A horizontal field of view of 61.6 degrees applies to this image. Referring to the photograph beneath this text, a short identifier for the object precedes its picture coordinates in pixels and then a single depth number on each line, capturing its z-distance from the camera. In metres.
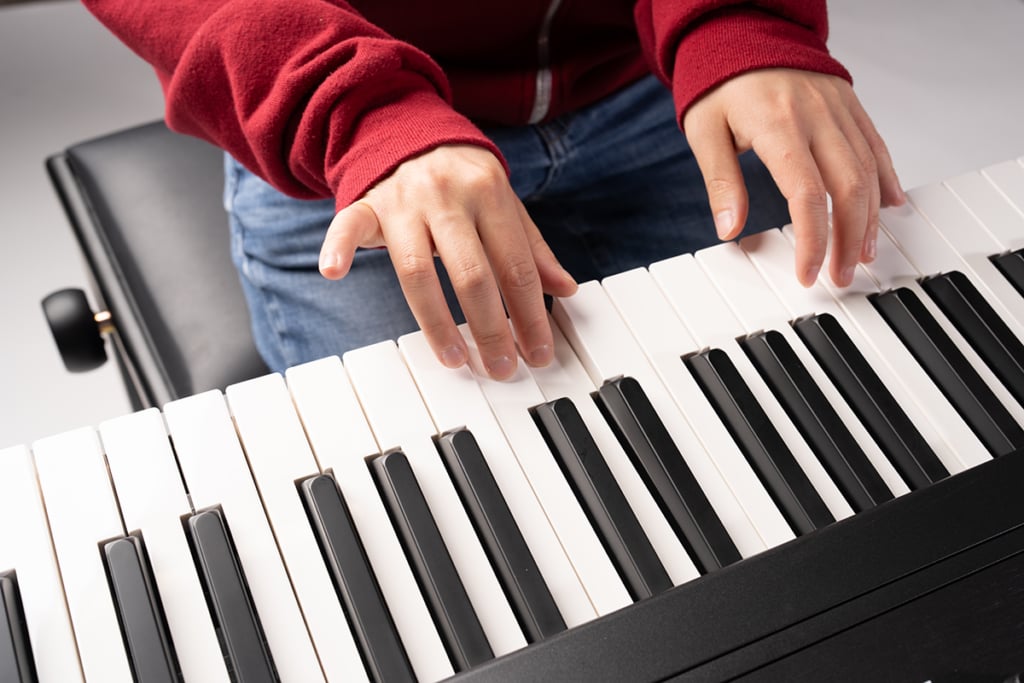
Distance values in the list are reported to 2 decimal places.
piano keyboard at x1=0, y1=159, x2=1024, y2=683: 0.48
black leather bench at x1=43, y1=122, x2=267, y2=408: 0.93
